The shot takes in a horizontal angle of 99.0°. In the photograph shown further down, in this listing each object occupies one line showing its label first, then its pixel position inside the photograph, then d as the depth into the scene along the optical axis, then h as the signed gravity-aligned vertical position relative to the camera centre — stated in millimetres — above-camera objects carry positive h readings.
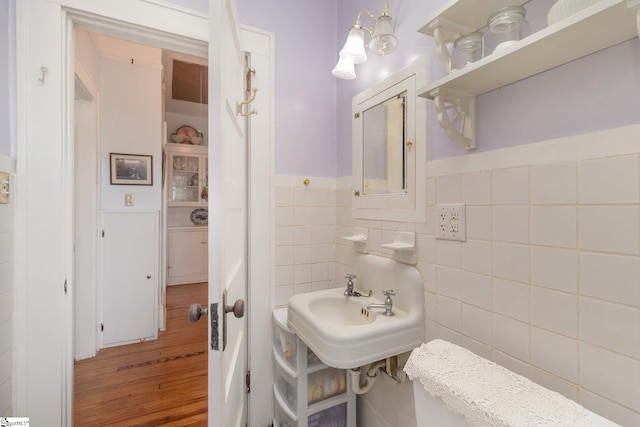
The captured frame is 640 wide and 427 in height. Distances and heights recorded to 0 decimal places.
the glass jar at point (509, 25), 687 +486
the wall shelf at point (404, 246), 1090 -130
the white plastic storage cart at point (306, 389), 1206 -827
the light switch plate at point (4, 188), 977 +88
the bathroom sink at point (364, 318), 909 -413
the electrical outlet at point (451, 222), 913 -30
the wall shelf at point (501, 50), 514 +372
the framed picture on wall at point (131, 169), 2377 +390
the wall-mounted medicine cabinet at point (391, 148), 1089 +302
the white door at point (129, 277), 2334 -568
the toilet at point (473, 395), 490 -361
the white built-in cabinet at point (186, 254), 4125 -647
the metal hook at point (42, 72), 1083 +553
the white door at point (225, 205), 743 +24
